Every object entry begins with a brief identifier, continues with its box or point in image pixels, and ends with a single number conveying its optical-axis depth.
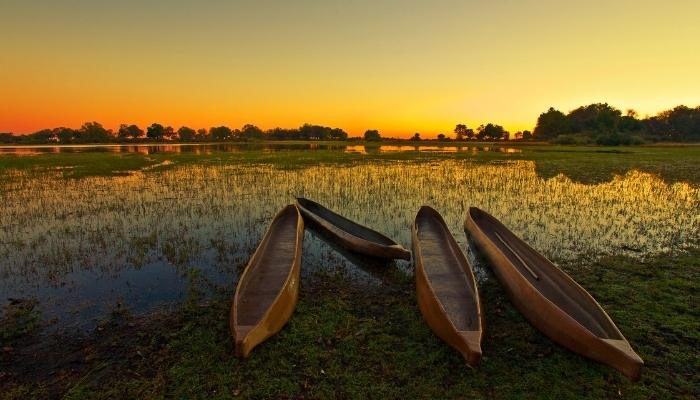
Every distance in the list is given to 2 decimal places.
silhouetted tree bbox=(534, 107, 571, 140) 96.81
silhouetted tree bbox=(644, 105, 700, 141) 82.19
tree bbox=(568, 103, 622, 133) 85.88
